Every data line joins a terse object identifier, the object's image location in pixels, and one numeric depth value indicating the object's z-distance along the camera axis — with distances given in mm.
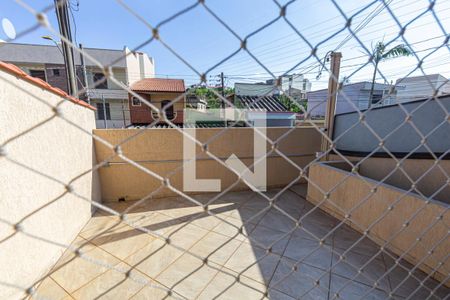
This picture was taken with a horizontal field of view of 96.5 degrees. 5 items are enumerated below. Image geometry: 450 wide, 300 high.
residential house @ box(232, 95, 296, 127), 7484
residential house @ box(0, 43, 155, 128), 10156
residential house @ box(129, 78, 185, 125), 9047
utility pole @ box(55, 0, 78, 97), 2652
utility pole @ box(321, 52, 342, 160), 3955
